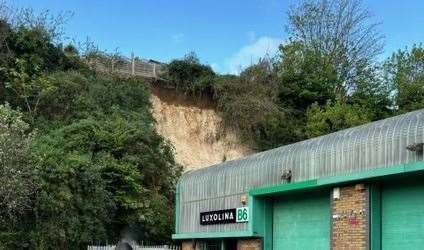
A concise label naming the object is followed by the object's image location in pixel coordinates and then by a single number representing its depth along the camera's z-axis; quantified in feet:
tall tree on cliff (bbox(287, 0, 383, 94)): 134.21
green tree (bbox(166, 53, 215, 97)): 125.39
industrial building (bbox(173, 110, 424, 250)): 44.55
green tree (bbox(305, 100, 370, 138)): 116.37
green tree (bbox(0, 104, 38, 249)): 75.36
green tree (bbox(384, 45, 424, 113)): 126.11
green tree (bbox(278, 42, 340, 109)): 127.34
